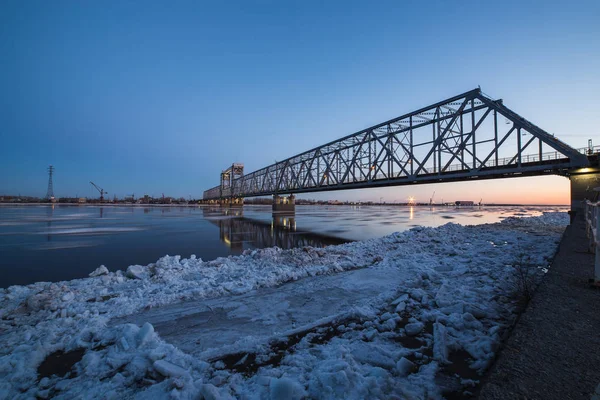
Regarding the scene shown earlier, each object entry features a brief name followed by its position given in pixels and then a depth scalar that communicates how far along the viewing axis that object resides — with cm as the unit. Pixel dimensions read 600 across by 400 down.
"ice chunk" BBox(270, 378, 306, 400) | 252
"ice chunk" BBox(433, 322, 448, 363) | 321
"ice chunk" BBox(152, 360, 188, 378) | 295
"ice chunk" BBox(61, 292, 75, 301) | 559
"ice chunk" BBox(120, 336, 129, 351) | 361
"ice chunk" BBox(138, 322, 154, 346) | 371
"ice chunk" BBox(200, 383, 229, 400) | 253
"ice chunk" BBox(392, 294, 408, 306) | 506
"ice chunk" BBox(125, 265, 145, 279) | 749
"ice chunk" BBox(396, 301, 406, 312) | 474
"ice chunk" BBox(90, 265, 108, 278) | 768
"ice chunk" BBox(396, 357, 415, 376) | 293
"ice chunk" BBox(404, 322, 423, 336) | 392
